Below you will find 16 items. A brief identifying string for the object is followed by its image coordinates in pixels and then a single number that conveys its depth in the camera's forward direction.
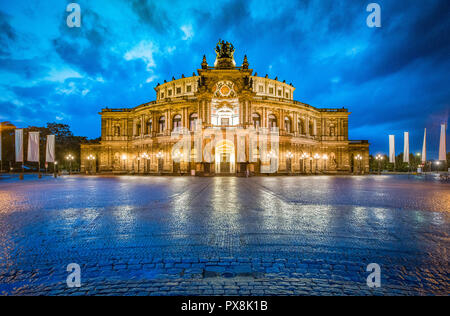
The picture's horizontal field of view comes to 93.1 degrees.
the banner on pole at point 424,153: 35.23
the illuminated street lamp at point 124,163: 48.86
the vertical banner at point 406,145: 33.98
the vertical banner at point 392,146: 38.36
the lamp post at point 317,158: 44.25
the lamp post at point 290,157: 40.83
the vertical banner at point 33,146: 31.91
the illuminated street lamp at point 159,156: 41.76
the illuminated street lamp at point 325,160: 49.50
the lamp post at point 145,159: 44.78
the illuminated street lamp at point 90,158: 47.59
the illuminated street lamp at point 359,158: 48.84
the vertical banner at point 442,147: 29.27
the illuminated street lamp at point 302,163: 45.67
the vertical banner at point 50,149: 35.09
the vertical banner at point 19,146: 31.58
